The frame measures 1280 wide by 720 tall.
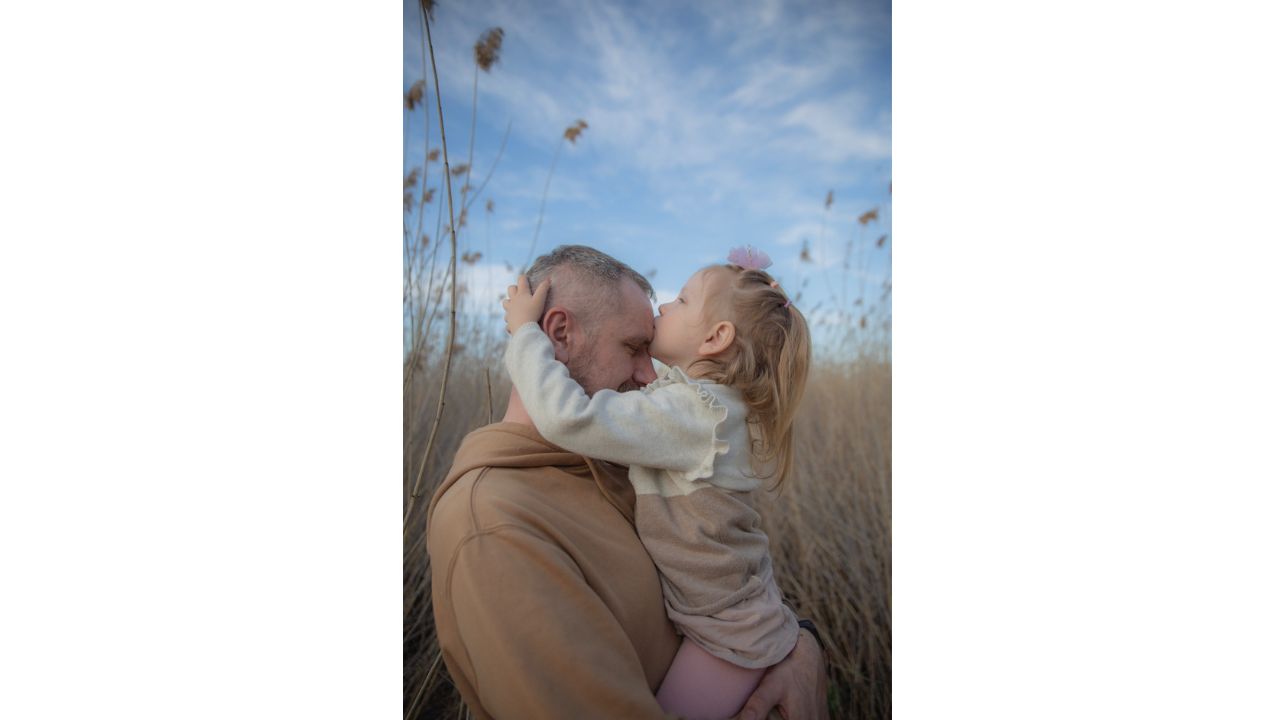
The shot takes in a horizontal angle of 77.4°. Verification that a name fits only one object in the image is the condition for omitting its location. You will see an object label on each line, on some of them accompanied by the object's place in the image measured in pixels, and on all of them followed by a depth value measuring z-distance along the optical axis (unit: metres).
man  1.39
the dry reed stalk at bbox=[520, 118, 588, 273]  2.14
